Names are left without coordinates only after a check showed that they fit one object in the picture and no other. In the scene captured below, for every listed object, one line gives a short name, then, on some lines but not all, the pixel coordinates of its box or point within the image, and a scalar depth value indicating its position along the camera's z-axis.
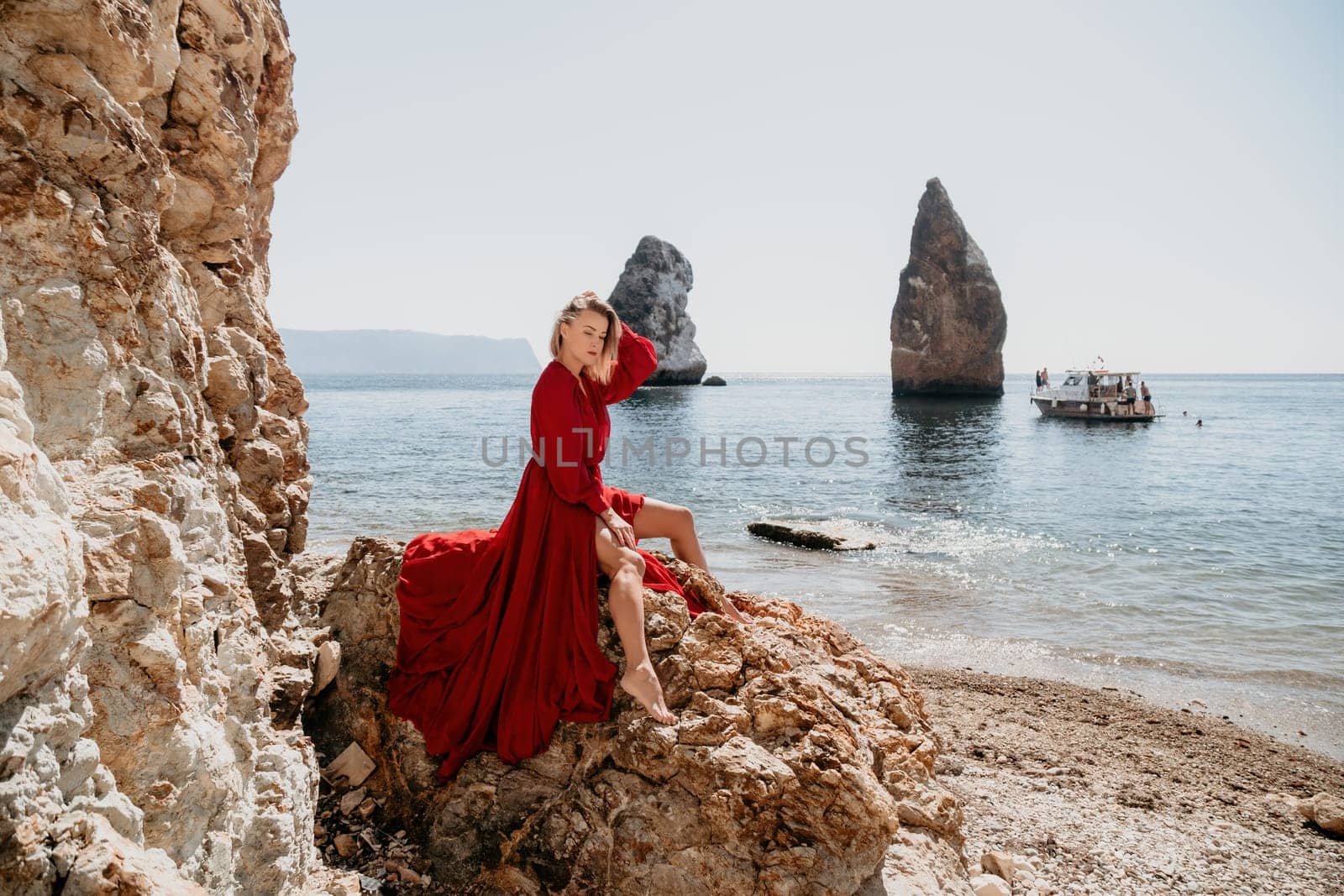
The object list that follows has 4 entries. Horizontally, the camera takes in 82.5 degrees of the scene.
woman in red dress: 3.19
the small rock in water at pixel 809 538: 12.98
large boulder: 2.75
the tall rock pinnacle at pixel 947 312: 57.34
